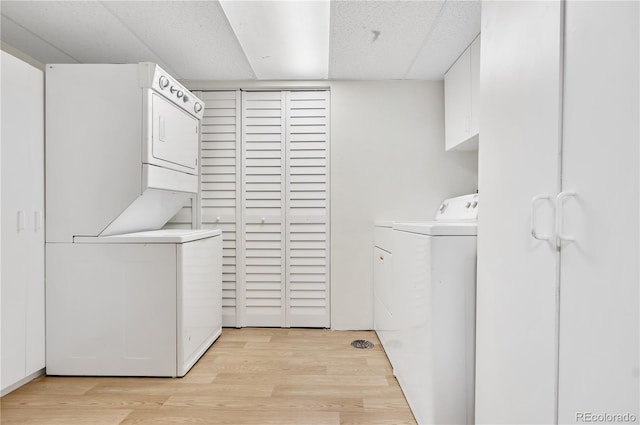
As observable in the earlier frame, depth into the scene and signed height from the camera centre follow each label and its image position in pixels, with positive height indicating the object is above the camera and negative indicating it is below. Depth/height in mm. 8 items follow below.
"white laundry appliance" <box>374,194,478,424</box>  1454 -480
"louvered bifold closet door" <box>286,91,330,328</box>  3098 +2
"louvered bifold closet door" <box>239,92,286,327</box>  3113 -19
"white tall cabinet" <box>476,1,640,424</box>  692 -6
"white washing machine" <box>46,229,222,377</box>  2121 -617
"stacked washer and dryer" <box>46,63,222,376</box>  2123 -238
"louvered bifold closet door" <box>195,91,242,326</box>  3123 +262
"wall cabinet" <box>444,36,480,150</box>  2328 +805
